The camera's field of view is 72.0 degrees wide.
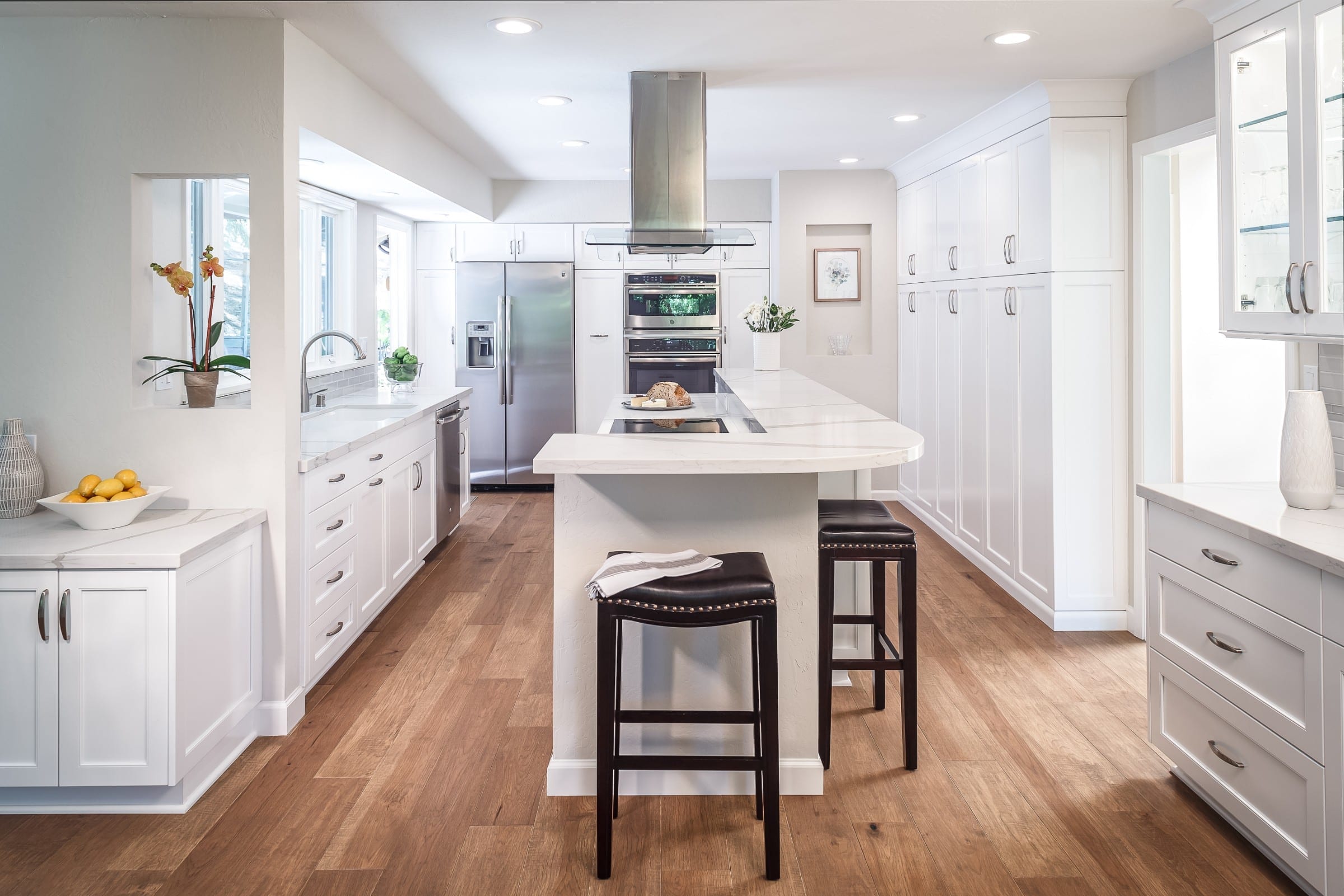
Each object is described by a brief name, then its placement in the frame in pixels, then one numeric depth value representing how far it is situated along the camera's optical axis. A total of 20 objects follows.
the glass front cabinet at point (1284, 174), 2.37
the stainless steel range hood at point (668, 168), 3.80
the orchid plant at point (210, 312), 2.87
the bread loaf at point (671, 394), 4.41
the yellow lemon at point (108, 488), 2.67
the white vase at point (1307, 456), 2.34
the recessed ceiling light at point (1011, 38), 3.28
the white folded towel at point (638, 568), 2.14
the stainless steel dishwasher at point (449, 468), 5.34
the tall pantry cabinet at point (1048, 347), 3.92
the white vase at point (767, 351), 5.68
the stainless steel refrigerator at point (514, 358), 7.04
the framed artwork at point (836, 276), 6.67
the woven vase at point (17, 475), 2.79
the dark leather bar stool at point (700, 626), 2.12
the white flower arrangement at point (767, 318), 5.64
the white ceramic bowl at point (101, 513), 2.61
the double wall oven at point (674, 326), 7.11
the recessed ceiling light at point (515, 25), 3.06
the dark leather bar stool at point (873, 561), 2.69
